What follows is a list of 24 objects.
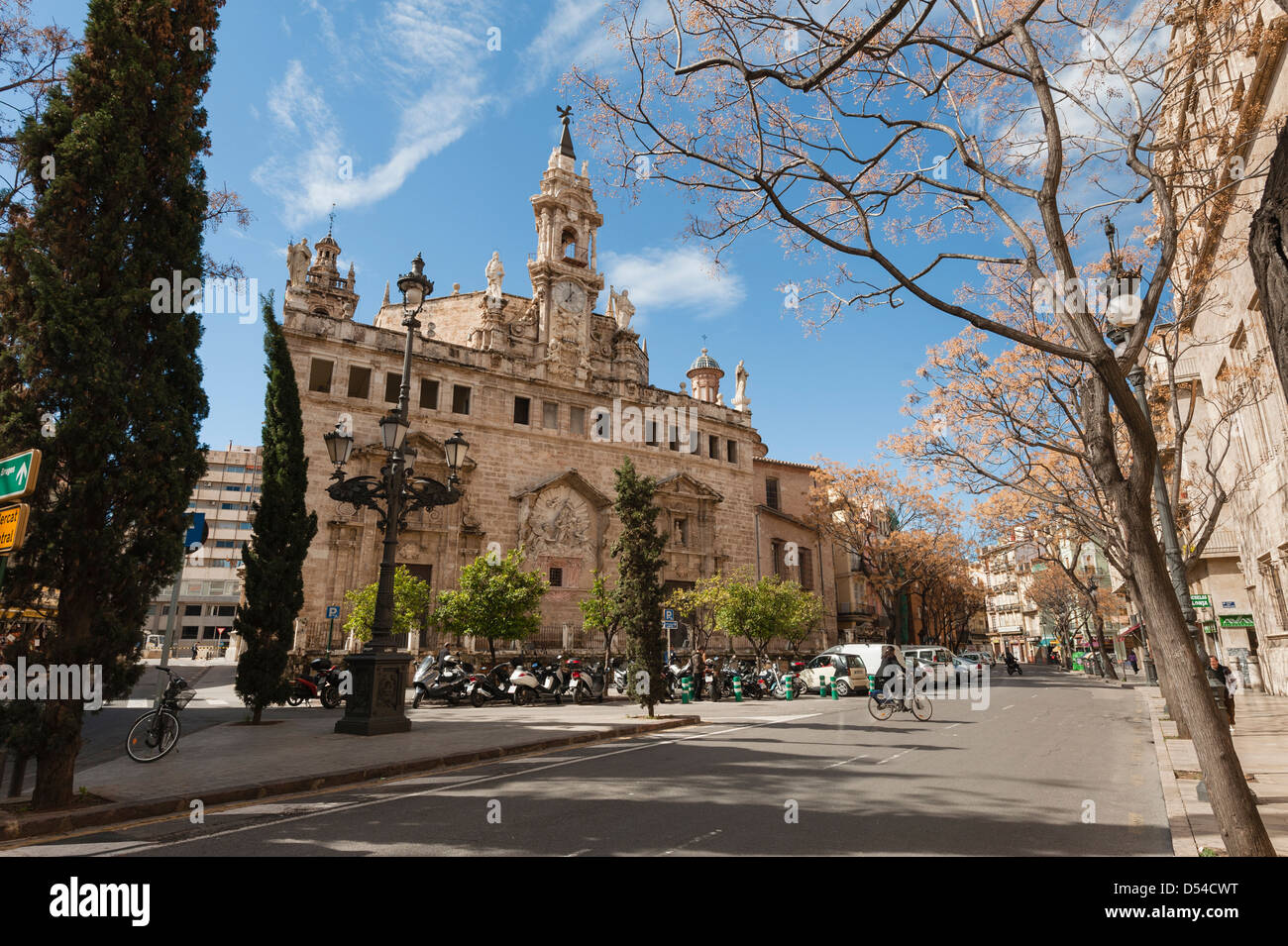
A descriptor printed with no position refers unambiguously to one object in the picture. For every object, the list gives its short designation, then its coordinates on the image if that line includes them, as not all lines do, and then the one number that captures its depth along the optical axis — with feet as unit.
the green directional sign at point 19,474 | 16.33
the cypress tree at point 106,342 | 20.70
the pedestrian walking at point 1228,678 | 34.37
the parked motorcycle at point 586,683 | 65.67
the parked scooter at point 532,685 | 61.62
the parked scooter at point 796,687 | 77.75
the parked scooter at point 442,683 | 59.21
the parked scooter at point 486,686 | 59.93
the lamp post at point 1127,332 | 21.80
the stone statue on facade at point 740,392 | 141.90
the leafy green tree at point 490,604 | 71.05
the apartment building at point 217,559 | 230.27
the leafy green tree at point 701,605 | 95.96
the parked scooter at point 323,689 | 55.32
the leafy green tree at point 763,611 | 92.23
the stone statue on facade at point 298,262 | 93.25
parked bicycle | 28.84
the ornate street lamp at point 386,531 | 37.09
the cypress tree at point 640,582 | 48.55
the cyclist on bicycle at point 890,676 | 47.97
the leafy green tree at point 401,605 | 68.90
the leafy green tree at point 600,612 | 78.23
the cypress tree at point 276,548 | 43.52
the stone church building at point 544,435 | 90.43
